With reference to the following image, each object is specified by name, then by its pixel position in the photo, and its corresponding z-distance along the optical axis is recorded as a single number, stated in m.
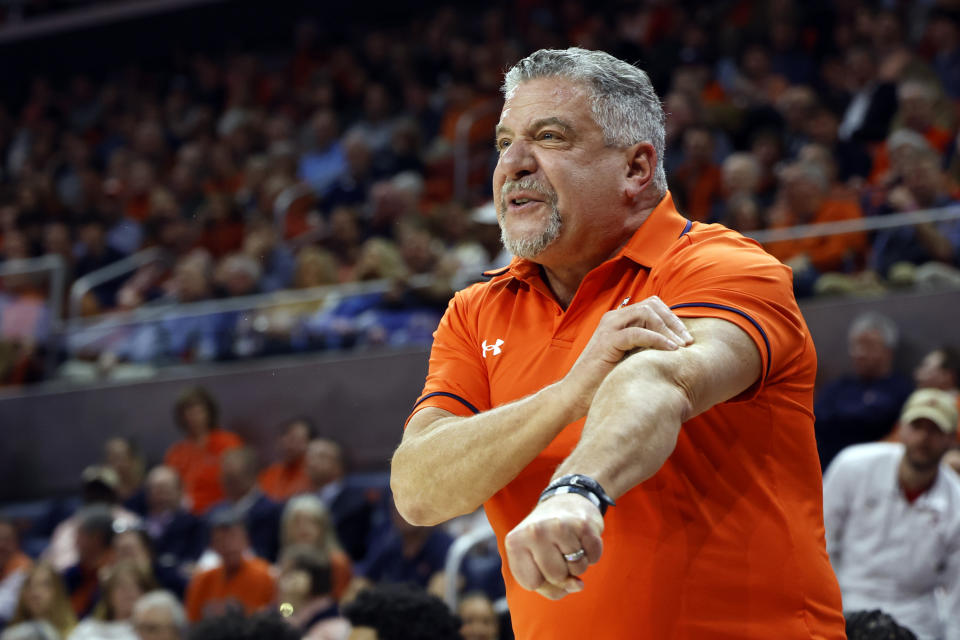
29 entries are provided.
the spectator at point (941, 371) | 12.35
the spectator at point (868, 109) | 17.23
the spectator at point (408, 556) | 12.76
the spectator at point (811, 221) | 14.37
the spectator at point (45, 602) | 14.39
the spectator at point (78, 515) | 16.33
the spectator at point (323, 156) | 23.89
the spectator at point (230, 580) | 13.27
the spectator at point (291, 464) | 16.05
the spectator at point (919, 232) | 13.87
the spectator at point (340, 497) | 14.53
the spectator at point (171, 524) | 15.82
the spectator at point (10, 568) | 15.29
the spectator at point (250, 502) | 14.87
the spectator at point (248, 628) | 8.65
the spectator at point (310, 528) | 13.37
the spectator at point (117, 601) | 13.48
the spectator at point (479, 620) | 10.32
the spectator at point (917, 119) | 16.31
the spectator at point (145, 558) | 14.34
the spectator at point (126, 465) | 17.80
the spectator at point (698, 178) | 16.83
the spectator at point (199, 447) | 17.16
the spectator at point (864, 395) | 12.94
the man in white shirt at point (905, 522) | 10.20
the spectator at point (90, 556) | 15.37
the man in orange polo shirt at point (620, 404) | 3.60
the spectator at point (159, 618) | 12.29
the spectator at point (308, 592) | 11.43
